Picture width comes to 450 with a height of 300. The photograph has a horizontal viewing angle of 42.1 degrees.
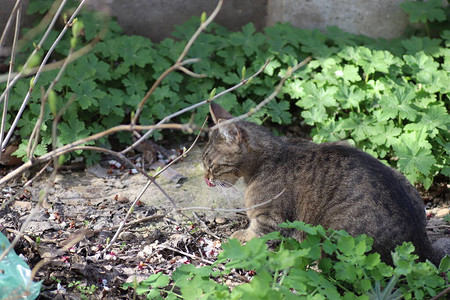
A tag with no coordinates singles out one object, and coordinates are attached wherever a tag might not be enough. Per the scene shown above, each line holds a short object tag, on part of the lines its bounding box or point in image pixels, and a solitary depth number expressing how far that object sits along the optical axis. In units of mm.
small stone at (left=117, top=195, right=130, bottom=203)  4628
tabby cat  3537
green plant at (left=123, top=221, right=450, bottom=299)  2854
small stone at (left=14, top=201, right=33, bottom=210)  4414
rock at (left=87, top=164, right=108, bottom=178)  5030
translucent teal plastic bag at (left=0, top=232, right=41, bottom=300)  2942
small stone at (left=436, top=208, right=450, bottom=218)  4681
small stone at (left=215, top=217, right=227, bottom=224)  4500
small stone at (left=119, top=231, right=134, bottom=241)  4117
